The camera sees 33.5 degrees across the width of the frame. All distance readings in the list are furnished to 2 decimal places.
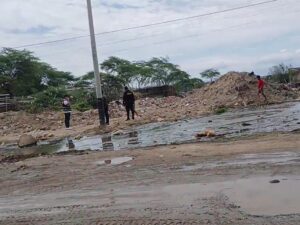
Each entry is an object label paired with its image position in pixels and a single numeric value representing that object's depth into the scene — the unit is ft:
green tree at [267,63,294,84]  257.55
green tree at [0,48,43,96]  169.68
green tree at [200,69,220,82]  262.47
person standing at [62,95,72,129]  87.56
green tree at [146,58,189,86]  237.29
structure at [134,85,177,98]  195.85
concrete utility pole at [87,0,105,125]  80.84
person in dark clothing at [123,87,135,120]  81.25
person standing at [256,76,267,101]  105.70
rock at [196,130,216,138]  52.11
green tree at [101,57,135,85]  195.08
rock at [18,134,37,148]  69.92
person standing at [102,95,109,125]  83.04
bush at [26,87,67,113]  137.41
